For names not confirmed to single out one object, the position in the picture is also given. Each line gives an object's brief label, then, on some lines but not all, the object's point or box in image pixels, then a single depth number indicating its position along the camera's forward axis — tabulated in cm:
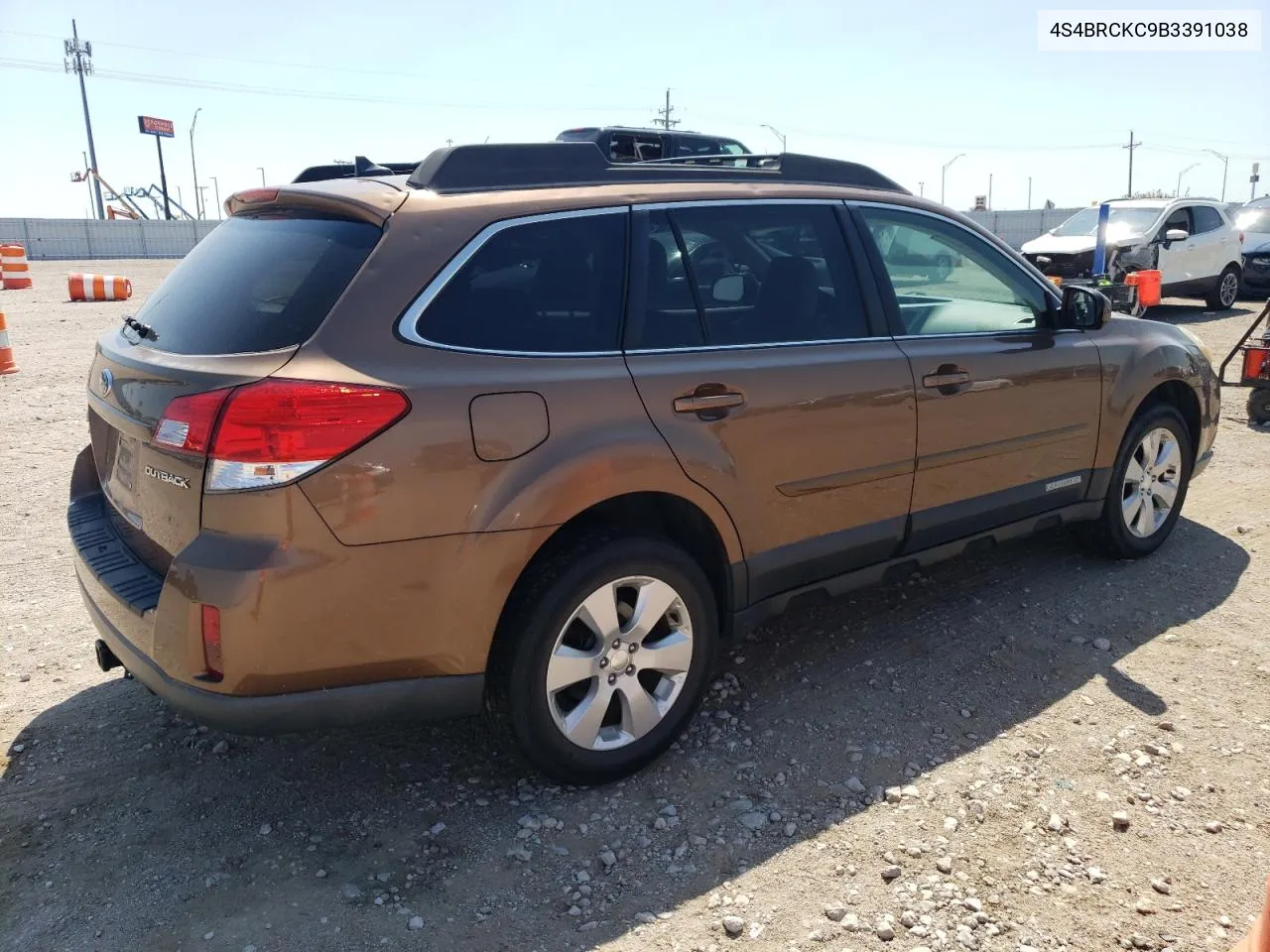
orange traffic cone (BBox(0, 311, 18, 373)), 985
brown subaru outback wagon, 247
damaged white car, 1420
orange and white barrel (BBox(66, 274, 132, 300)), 1852
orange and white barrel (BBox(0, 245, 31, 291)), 2230
